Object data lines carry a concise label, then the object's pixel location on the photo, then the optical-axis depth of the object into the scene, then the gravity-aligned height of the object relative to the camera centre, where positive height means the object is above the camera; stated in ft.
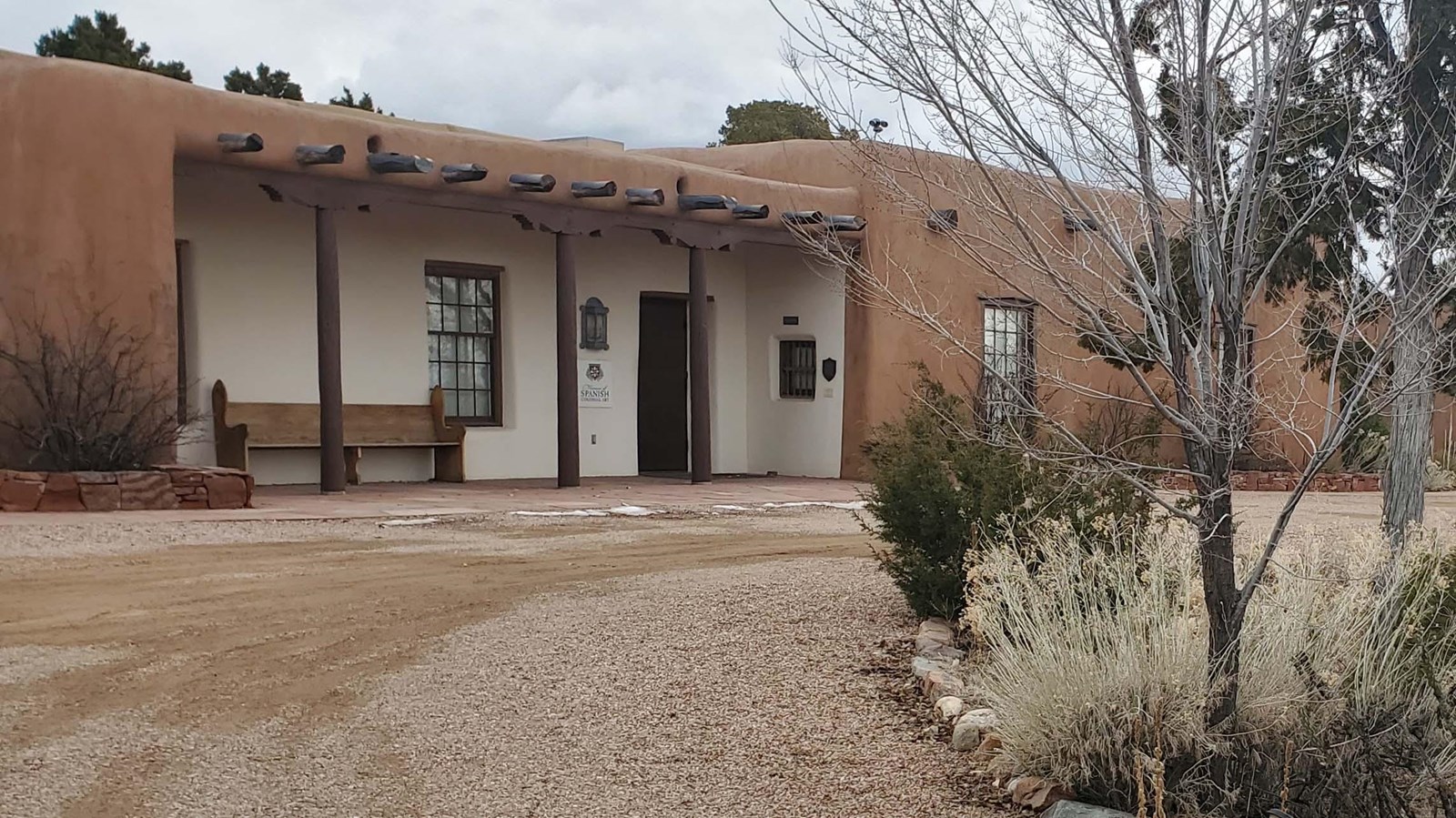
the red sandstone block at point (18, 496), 37.63 -2.90
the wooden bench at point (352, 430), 47.85 -1.69
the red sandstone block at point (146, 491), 39.27 -2.95
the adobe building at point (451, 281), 41.52 +3.65
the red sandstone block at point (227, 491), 40.55 -3.08
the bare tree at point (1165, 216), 14.89 +1.79
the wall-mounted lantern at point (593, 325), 58.85 +2.27
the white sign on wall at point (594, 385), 59.16 -0.20
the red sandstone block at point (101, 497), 38.55 -3.04
